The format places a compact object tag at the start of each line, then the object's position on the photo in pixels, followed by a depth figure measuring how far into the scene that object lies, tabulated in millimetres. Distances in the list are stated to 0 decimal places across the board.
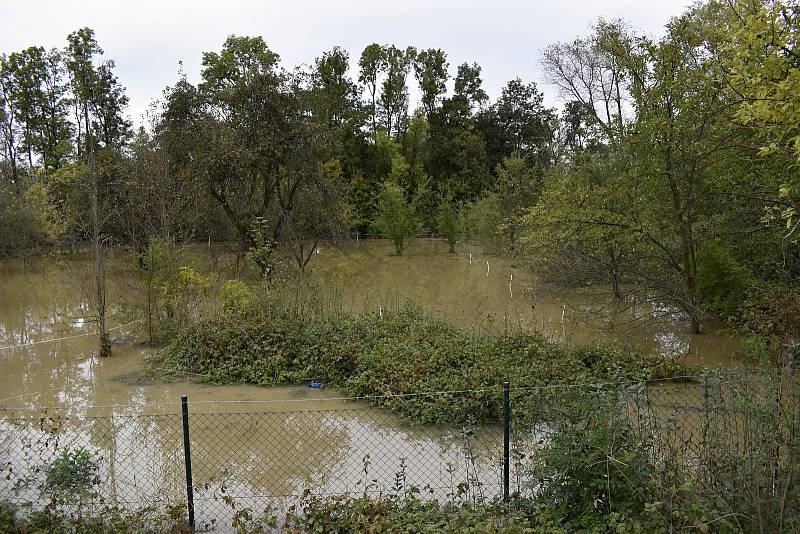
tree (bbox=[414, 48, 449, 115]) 39688
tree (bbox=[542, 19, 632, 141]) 21641
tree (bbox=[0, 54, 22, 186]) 35000
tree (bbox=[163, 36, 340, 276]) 17359
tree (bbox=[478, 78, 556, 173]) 38875
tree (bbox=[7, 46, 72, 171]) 35344
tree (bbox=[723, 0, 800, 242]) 5148
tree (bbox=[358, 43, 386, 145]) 39438
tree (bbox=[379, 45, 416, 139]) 40000
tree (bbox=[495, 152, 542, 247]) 26953
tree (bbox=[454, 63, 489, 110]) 39406
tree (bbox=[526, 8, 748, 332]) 11125
